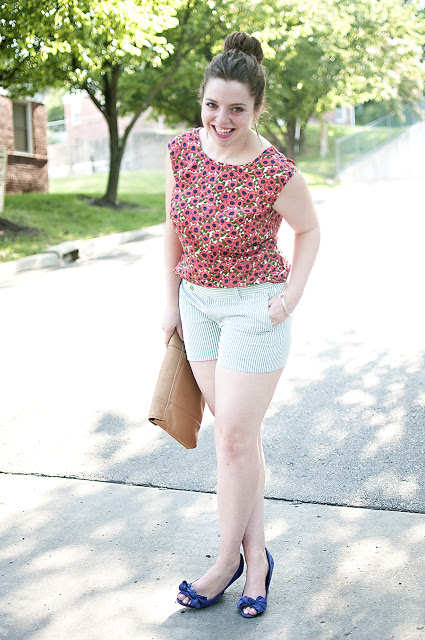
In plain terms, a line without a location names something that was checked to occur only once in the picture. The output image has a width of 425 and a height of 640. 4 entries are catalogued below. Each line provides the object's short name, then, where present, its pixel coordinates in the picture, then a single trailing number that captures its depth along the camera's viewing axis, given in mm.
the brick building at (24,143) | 23016
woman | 2715
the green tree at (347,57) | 25438
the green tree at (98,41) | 12867
